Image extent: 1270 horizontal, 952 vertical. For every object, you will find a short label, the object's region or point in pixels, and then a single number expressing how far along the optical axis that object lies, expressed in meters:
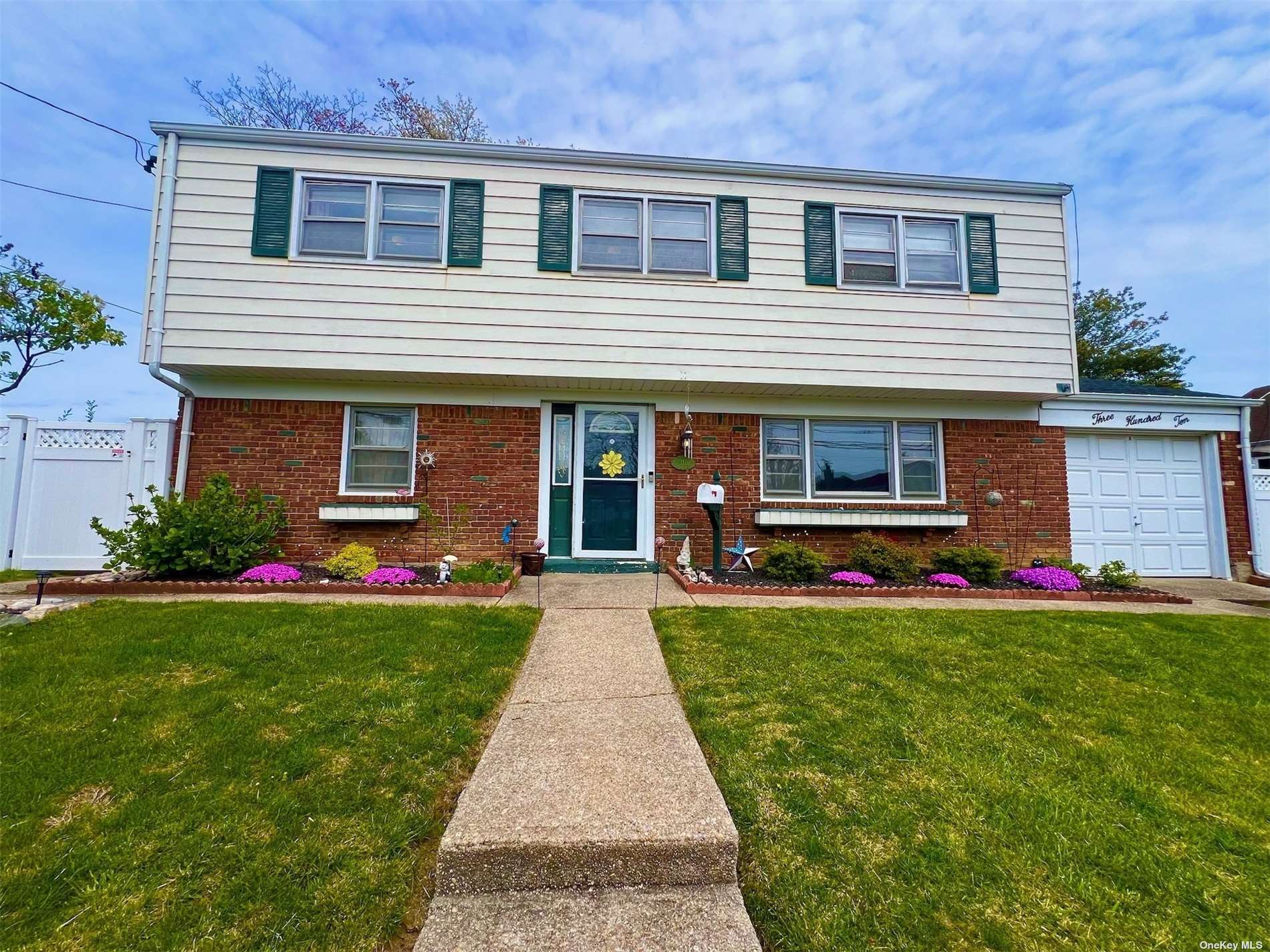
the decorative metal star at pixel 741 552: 6.84
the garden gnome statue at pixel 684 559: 6.84
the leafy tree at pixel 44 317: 7.17
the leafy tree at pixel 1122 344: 16.52
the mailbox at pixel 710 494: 6.46
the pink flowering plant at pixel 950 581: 6.19
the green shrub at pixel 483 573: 5.58
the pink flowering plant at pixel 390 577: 5.62
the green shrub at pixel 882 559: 6.27
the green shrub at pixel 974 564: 6.31
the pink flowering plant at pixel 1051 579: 6.22
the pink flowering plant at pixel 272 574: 5.59
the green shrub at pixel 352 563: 5.84
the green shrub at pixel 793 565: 6.14
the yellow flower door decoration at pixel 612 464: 7.21
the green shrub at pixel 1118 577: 6.36
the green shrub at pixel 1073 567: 6.84
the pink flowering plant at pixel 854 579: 6.11
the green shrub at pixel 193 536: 5.55
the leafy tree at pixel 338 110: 12.38
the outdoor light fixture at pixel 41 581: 4.54
